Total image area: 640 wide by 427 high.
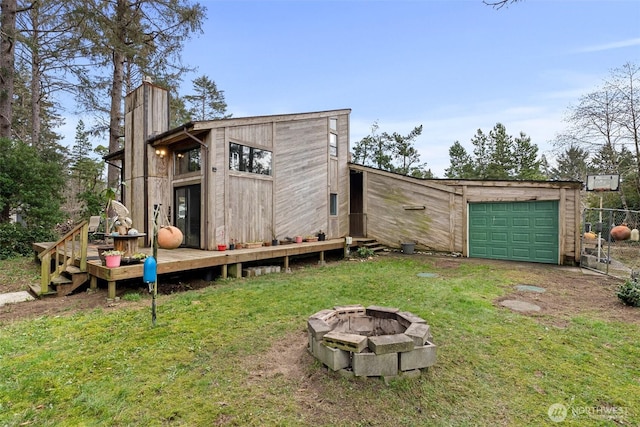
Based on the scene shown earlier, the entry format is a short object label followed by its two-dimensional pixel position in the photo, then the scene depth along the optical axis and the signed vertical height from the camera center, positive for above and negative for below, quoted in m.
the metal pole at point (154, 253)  3.73 -0.56
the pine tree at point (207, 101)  24.61 +9.28
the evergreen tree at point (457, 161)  27.24 +4.70
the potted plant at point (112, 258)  5.16 -0.86
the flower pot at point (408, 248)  10.84 -1.38
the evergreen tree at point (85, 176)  12.33 +2.48
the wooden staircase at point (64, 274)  5.44 -1.23
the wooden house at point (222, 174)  7.87 +1.10
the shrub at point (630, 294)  4.80 -1.36
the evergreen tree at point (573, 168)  15.57 +3.40
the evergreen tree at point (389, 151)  24.00 +4.89
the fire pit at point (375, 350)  2.50 -1.23
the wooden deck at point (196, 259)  5.23 -1.10
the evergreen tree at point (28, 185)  9.80 +0.85
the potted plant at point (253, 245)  8.42 -1.00
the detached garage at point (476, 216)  8.72 -0.19
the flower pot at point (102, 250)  5.55 -0.83
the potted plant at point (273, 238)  9.08 -0.87
